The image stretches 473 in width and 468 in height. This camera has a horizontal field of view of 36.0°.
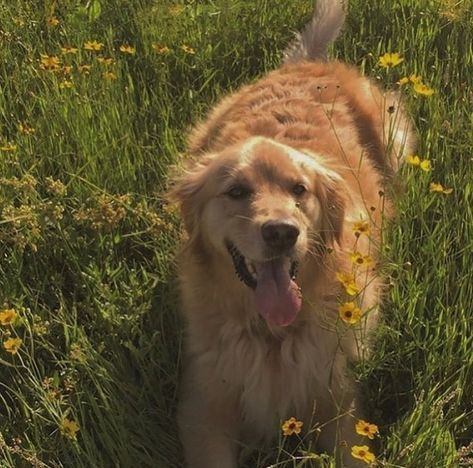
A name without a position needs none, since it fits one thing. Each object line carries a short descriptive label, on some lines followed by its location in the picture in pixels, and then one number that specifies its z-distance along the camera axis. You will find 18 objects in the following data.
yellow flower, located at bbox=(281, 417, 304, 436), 2.01
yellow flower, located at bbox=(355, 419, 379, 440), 1.98
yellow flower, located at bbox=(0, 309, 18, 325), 2.39
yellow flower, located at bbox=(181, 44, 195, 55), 4.14
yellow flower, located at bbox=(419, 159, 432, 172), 2.67
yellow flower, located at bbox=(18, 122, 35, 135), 3.53
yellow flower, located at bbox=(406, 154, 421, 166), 2.71
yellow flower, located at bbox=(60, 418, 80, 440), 2.22
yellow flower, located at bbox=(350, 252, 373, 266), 2.27
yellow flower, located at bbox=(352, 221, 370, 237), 2.32
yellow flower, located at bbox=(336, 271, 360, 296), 2.25
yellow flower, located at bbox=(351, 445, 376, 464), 1.89
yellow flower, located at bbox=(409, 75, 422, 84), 2.86
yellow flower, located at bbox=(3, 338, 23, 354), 2.34
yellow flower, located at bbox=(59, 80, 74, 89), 3.67
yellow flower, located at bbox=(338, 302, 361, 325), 2.15
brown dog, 2.55
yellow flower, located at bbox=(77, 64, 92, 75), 3.81
